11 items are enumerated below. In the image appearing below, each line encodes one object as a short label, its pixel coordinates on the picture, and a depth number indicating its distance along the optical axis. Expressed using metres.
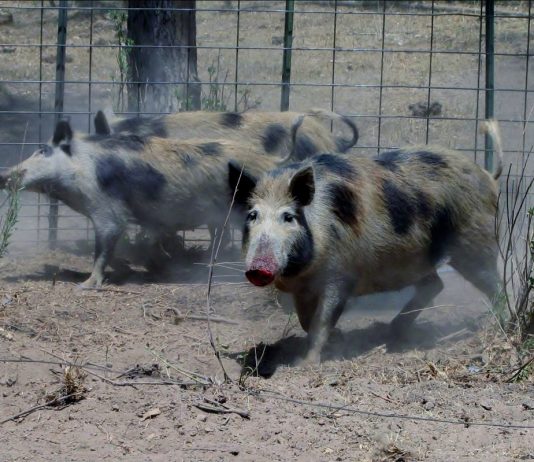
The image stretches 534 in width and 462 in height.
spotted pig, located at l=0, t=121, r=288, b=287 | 15.39
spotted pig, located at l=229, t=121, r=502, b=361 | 11.53
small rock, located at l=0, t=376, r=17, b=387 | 9.98
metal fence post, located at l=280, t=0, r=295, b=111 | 16.36
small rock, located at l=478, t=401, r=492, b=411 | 9.66
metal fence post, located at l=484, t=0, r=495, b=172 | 16.49
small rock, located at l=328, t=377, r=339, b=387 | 10.38
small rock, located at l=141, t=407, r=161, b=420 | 9.19
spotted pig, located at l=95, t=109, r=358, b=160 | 16.00
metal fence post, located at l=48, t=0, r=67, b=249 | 16.59
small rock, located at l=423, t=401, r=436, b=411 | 9.63
